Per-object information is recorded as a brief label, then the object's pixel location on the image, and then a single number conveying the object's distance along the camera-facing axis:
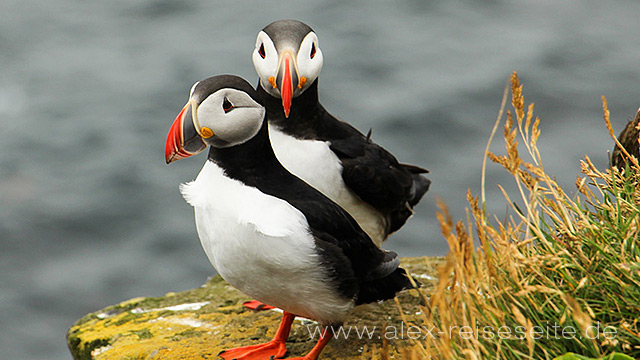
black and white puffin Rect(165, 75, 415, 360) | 7.16
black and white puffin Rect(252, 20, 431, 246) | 8.61
